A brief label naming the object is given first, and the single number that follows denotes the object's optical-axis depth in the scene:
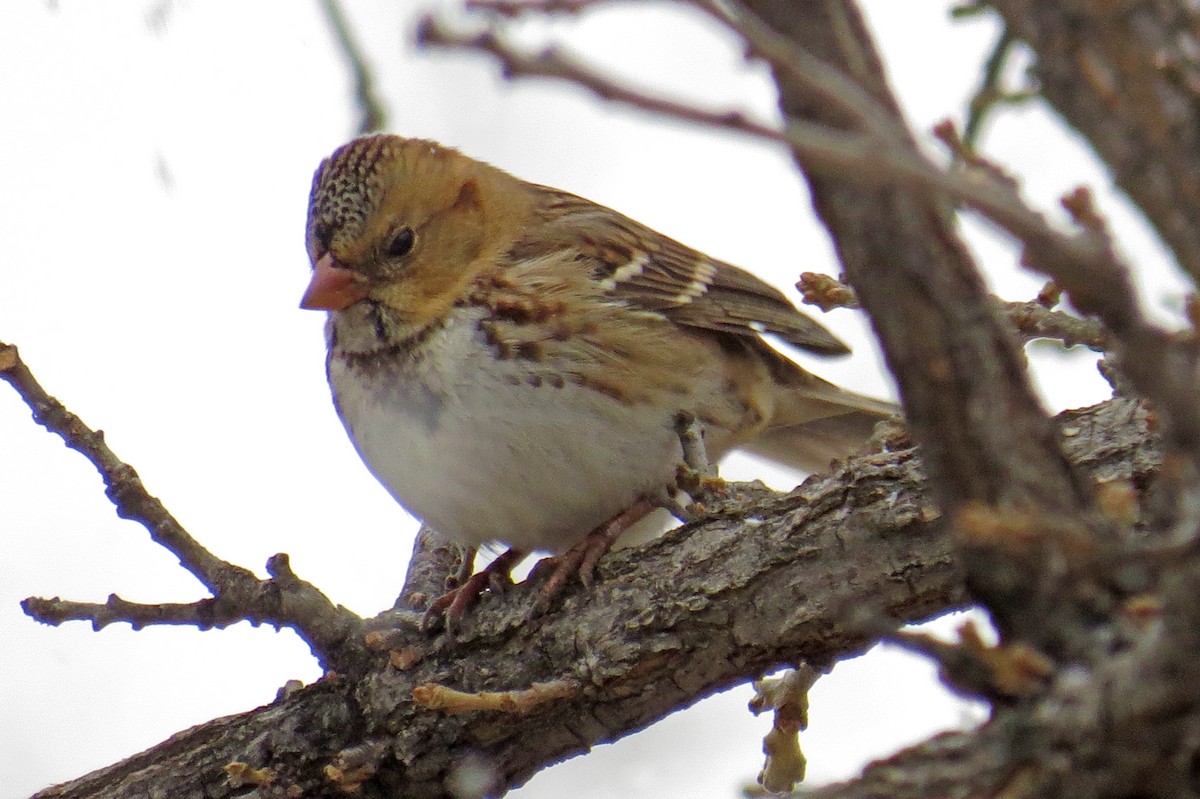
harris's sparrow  7.23
